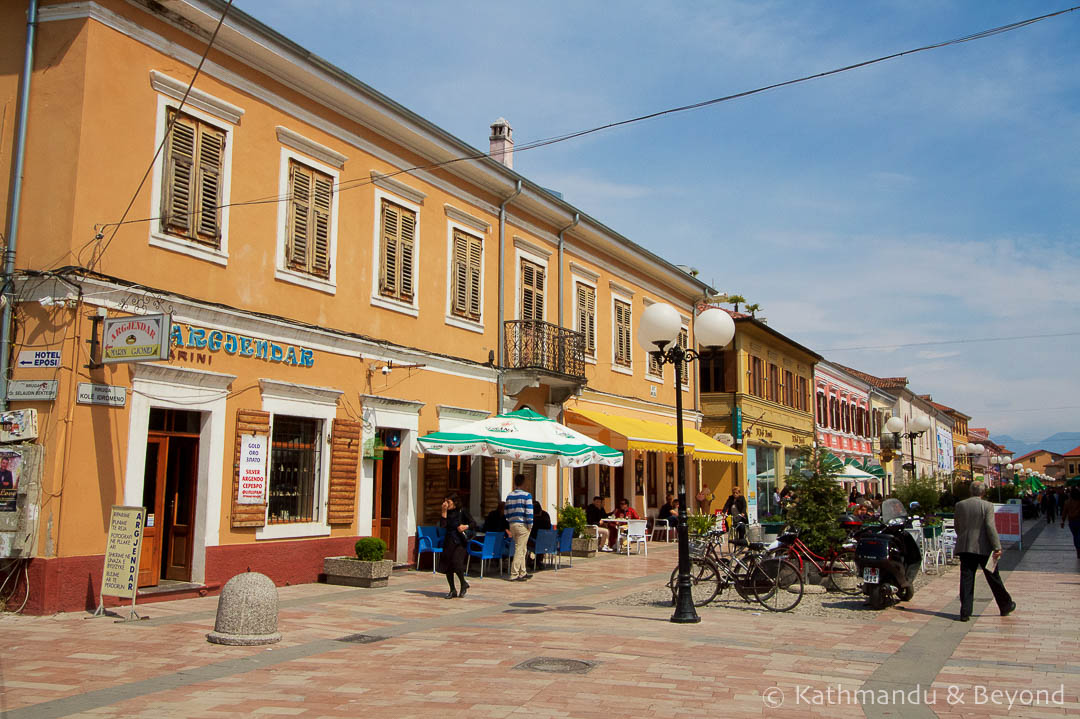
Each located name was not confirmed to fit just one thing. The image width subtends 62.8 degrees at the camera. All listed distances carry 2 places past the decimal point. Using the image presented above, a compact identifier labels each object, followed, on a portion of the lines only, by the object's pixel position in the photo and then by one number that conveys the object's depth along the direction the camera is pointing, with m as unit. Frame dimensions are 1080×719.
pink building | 42.62
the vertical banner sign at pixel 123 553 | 9.96
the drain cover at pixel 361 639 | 9.08
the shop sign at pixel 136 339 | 10.05
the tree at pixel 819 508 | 13.31
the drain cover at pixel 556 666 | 7.67
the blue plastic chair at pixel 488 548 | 15.07
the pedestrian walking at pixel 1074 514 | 20.48
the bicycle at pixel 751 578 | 11.47
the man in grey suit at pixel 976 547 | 10.95
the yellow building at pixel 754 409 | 31.52
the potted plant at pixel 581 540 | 18.84
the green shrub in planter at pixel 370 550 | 13.33
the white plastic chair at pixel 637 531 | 20.34
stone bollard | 8.58
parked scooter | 11.68
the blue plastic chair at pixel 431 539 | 15.20
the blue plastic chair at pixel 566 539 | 17.30
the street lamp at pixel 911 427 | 21.77
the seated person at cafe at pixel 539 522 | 16.22
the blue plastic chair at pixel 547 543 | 16.16
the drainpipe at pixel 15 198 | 10.51
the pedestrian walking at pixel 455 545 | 12.30
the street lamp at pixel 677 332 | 11.17
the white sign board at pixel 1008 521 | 21.56
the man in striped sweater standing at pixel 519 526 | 14.90
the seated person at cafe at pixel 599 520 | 20.98
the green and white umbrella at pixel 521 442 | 14.92
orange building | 10.59
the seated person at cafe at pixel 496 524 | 15.33
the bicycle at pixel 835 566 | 13.20
